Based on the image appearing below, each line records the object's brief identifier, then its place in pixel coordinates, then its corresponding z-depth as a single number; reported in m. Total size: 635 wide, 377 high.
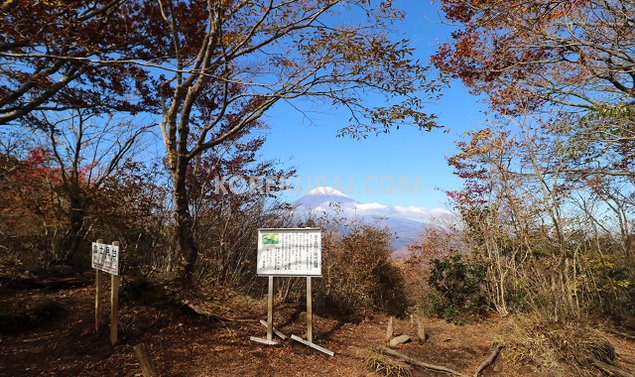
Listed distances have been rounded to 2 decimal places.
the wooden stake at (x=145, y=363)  3.18
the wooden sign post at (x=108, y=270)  3.96
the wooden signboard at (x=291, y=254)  4.73
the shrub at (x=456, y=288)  7.09
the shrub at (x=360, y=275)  7.25
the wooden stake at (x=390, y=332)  5.38
